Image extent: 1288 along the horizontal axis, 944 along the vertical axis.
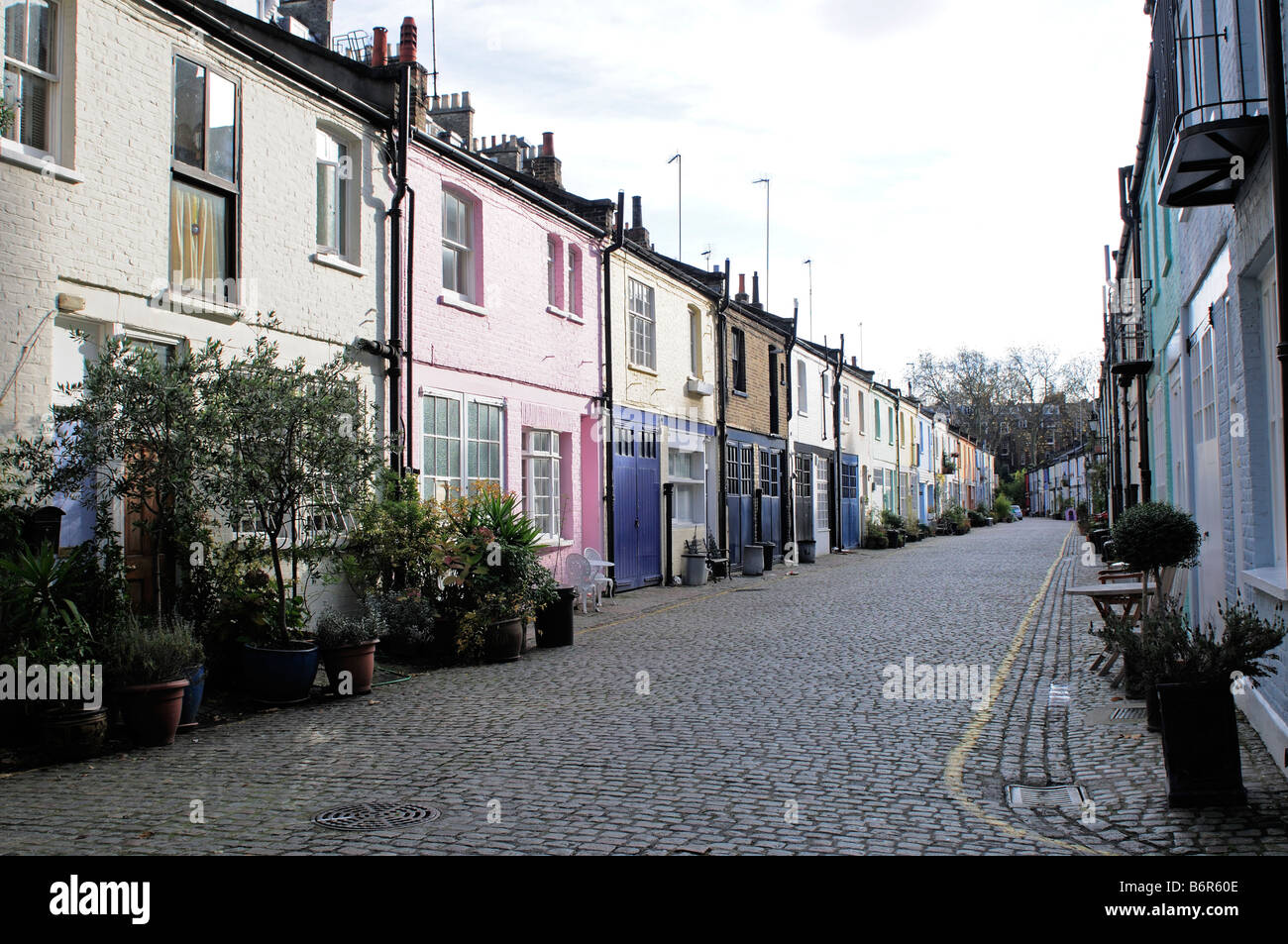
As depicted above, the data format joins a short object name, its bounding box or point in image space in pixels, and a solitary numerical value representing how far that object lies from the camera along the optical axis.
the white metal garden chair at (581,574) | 15.91
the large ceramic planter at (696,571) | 21.38
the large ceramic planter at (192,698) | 7.88
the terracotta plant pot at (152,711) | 7.39
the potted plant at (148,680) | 7.41
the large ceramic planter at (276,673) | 8.83
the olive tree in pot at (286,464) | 8.32
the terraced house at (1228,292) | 6.13
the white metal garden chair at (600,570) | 16.69
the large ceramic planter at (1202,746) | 5.41
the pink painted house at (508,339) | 13.57
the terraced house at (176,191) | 8.27
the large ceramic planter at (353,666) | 9.39
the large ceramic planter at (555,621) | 12.60
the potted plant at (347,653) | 9.38
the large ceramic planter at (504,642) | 11.38
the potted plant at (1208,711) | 5.41
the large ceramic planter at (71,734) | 7.05
